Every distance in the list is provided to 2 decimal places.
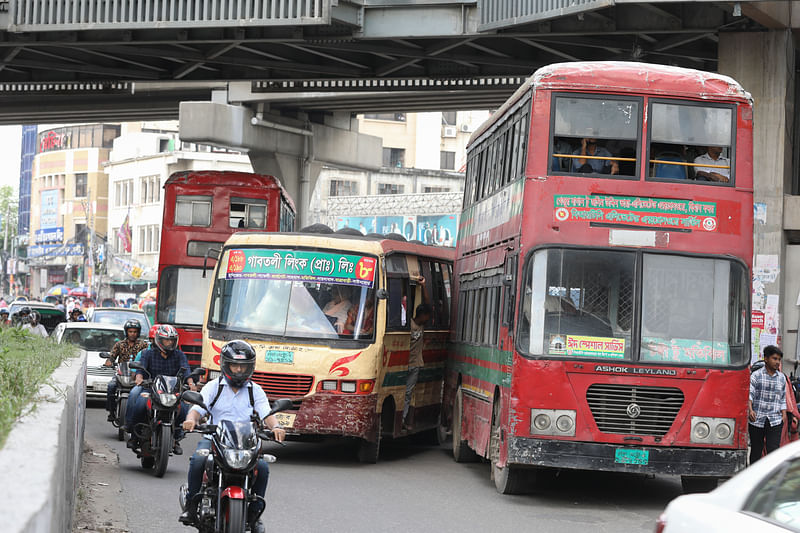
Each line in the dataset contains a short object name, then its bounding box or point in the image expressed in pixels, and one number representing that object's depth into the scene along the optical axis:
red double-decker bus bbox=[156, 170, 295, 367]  25.59
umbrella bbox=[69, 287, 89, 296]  71.45
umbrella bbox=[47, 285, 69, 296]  74.56
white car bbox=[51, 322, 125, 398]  25.39
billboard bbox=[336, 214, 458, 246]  72.81
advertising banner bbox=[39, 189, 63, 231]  110.00
